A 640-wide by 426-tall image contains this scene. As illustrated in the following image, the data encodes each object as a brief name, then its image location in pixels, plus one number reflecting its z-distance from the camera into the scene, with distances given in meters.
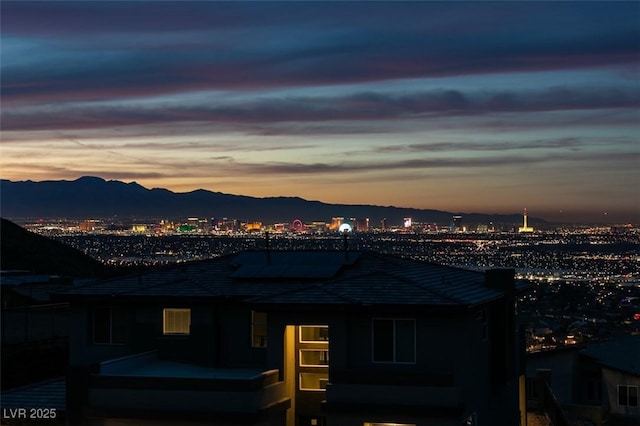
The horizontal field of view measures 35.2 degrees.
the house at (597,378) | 37.16
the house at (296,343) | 20.22
